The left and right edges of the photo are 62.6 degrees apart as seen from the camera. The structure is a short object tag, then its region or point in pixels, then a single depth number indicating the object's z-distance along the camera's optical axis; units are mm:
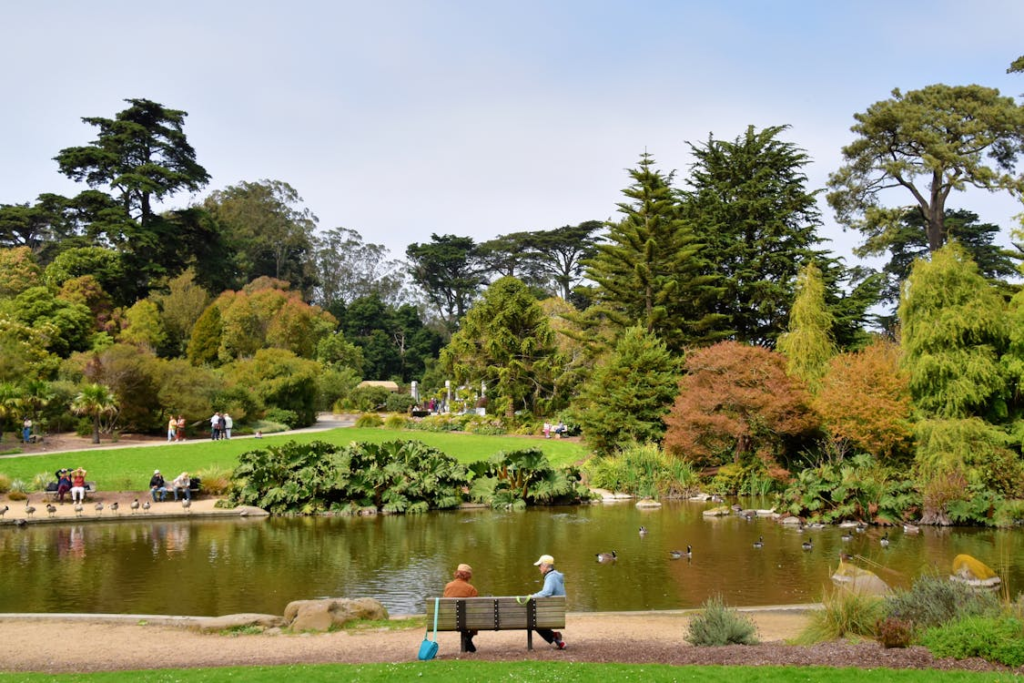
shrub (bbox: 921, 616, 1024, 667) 7672
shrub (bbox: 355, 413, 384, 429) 41344
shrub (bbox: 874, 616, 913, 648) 8297
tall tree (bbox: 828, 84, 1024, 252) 36188
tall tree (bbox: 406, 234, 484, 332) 82125
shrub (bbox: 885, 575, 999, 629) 8648
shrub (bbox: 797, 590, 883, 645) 8969
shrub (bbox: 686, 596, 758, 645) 8898
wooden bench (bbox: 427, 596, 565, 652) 8711
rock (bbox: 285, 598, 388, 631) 10422
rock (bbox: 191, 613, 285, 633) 10438
